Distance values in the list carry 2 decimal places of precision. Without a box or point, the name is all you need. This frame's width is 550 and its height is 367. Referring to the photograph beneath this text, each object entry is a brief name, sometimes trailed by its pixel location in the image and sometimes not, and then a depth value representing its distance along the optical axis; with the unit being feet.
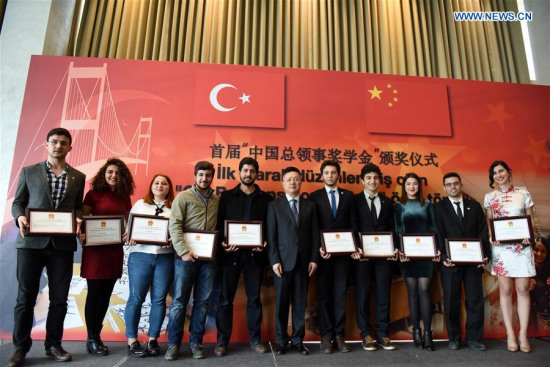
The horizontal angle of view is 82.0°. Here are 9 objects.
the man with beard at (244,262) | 9.86
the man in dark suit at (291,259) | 9.80
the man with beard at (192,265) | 9.37
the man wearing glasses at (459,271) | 10.83
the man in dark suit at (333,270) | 10.22
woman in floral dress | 10.71
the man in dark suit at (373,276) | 10.64
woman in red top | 9.42
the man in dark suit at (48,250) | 8.49
